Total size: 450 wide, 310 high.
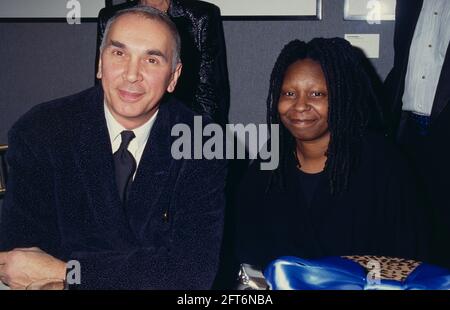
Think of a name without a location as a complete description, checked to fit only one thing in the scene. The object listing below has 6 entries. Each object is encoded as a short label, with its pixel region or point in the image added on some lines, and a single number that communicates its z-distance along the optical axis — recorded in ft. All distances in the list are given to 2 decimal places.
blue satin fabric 2.92
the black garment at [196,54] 8.30
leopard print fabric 3.03
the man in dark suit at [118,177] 4.25
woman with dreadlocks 5.52
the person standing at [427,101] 6.98
